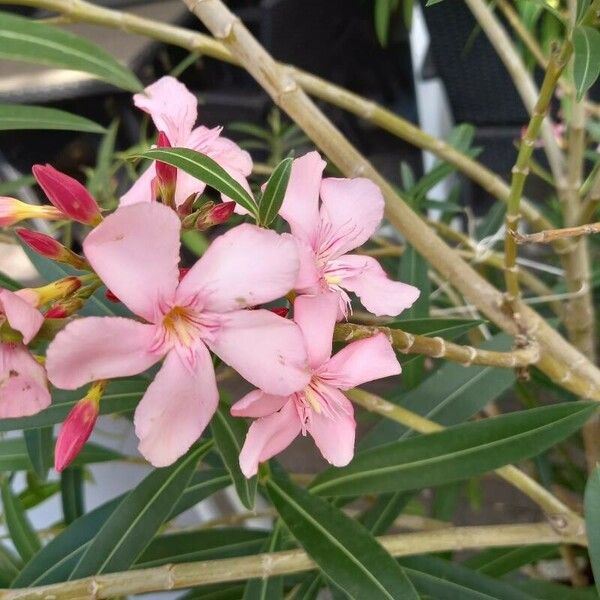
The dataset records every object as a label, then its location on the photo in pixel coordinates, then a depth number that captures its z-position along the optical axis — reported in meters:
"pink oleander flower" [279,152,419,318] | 0.13
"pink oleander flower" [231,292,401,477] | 0.11
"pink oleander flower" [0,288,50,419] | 0.10
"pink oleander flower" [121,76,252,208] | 0.13
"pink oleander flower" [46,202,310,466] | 0.10
